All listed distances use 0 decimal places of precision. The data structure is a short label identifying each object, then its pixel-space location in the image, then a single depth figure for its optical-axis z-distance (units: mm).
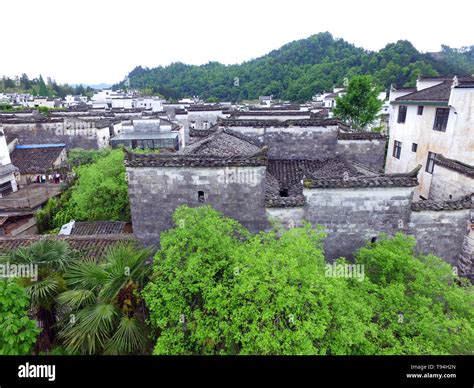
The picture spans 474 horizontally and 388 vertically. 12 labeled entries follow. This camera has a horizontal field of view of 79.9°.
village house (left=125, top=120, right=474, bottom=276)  11102
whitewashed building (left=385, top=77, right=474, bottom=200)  16328
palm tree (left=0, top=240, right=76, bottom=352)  7535
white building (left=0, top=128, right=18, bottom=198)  25578
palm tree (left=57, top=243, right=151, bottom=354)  6785
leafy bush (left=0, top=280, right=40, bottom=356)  5992
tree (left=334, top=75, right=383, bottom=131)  33031
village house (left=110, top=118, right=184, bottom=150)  33281
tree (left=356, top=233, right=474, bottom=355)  7035
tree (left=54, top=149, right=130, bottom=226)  18344
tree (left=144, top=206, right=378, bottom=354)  6262
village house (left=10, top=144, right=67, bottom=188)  29109
